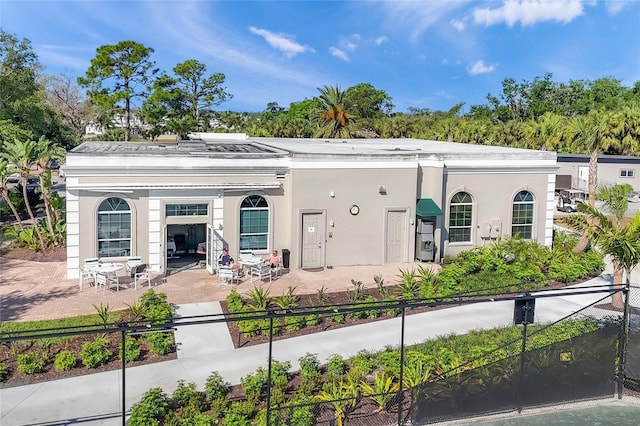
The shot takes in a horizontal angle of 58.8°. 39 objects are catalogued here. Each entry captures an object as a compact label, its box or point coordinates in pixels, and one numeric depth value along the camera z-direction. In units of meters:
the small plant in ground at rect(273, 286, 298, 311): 14.72
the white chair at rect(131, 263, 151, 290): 17.16
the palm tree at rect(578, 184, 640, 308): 14.16
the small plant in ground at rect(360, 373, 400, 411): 9.75
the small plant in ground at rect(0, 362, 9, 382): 10.66
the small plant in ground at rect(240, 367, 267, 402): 9.97
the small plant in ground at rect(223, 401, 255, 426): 8.90
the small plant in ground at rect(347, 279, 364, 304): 15.66
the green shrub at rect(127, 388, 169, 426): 8.66
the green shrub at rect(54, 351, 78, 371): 11.09
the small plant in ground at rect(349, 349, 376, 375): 11.24
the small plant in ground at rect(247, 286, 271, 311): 14.76
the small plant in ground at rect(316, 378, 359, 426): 9.36
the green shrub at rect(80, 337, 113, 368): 11.25
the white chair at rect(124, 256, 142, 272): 17.56
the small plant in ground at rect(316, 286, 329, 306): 15.61
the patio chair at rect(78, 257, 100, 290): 16.92
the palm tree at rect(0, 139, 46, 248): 21.20
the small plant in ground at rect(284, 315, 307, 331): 13.64
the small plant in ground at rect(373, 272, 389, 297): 16.36
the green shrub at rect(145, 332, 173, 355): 12.04
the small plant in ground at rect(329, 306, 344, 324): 14.29
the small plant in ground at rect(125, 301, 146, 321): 13.82
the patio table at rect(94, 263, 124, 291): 16.72
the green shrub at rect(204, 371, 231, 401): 9.98
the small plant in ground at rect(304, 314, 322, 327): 13.99
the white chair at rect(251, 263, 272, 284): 17.89
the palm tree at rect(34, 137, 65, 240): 21.72
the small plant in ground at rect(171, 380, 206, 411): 9.59
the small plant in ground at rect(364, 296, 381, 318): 14.77
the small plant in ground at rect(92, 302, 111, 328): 12.89
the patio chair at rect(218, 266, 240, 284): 17.46
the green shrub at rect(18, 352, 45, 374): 10.88
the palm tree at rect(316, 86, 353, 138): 49.91
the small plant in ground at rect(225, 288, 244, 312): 14.87
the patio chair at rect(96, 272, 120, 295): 16.81
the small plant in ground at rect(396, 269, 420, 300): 16.09
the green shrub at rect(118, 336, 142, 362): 11.66
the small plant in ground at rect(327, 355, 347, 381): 11.09
